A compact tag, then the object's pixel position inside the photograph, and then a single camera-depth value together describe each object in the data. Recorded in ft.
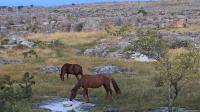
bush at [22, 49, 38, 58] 160.33
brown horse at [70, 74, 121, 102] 94.32
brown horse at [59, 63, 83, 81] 115.34
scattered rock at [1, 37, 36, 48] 196.13
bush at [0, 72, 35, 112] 50.78
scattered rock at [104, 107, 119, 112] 85.97
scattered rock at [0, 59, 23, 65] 151.74
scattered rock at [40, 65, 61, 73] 130.93
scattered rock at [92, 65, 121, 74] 128.68
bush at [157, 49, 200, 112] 83.20
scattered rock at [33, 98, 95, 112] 87.81
